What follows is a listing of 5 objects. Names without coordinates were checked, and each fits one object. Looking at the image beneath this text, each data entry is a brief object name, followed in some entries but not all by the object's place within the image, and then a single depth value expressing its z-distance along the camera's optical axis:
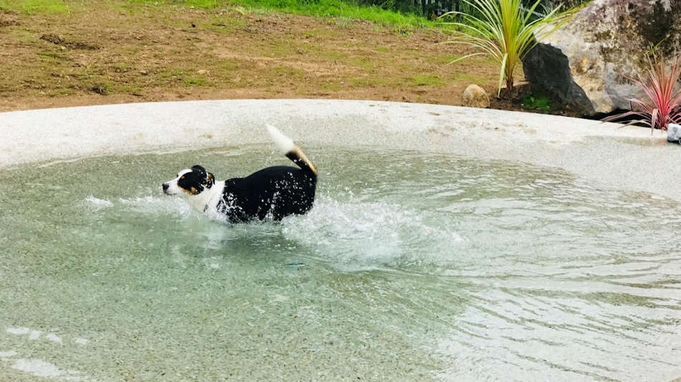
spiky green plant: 7.80
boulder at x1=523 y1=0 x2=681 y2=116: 7.35
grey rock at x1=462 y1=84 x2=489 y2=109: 8.18
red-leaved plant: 6.70
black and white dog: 4.18
